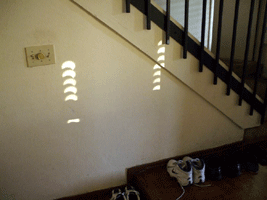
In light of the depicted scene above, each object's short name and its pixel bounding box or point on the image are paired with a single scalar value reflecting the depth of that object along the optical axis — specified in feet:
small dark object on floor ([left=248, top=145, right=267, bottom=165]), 5.62
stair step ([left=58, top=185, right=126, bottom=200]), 4.96
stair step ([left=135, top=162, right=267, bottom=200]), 4.67
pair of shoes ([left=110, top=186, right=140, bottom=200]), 4.92
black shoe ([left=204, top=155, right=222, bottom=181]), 5.10
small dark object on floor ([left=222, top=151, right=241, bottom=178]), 5.16
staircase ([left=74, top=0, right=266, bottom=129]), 4.28
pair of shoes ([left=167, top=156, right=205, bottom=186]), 4.88
